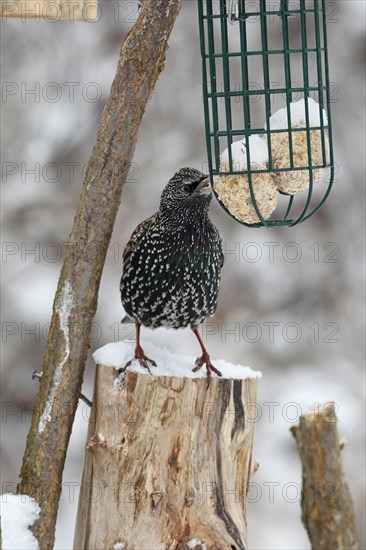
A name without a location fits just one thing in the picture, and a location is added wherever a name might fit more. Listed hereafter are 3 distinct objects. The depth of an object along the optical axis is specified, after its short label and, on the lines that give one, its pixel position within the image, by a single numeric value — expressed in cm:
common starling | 947
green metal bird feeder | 770
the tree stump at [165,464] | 830
